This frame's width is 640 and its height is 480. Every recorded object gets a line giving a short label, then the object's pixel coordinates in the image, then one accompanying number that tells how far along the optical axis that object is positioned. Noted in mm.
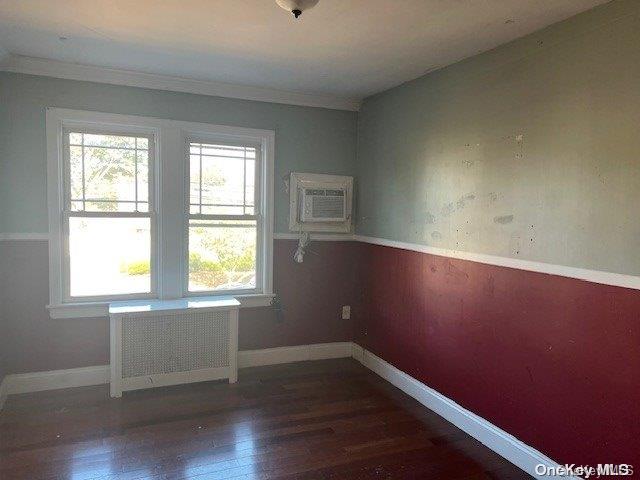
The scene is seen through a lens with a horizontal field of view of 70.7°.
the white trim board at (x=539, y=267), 2047
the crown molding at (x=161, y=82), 3178
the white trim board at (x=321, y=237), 4035
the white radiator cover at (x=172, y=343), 3311
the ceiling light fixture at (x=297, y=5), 1955
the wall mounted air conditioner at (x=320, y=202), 4035
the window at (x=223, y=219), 3781
